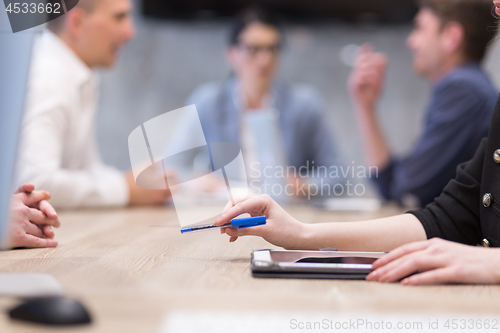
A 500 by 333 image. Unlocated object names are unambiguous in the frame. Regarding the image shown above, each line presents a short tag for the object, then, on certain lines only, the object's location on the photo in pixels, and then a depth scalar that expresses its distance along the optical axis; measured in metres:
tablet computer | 1.65
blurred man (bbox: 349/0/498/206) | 3.01
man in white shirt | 2.51
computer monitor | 1.59
